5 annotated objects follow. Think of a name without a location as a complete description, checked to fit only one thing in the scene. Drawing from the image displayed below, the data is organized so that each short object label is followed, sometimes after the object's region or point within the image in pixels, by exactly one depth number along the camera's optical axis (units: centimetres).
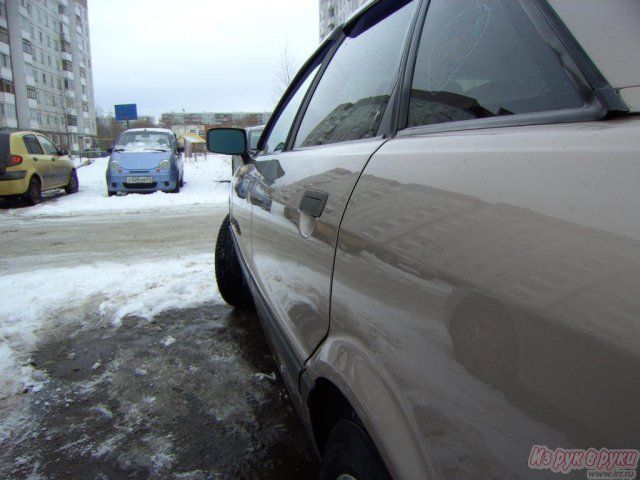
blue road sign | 2675
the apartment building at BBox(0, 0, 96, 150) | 4888
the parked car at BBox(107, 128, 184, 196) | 1056
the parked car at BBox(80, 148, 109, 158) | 4381
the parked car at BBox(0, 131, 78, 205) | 872
